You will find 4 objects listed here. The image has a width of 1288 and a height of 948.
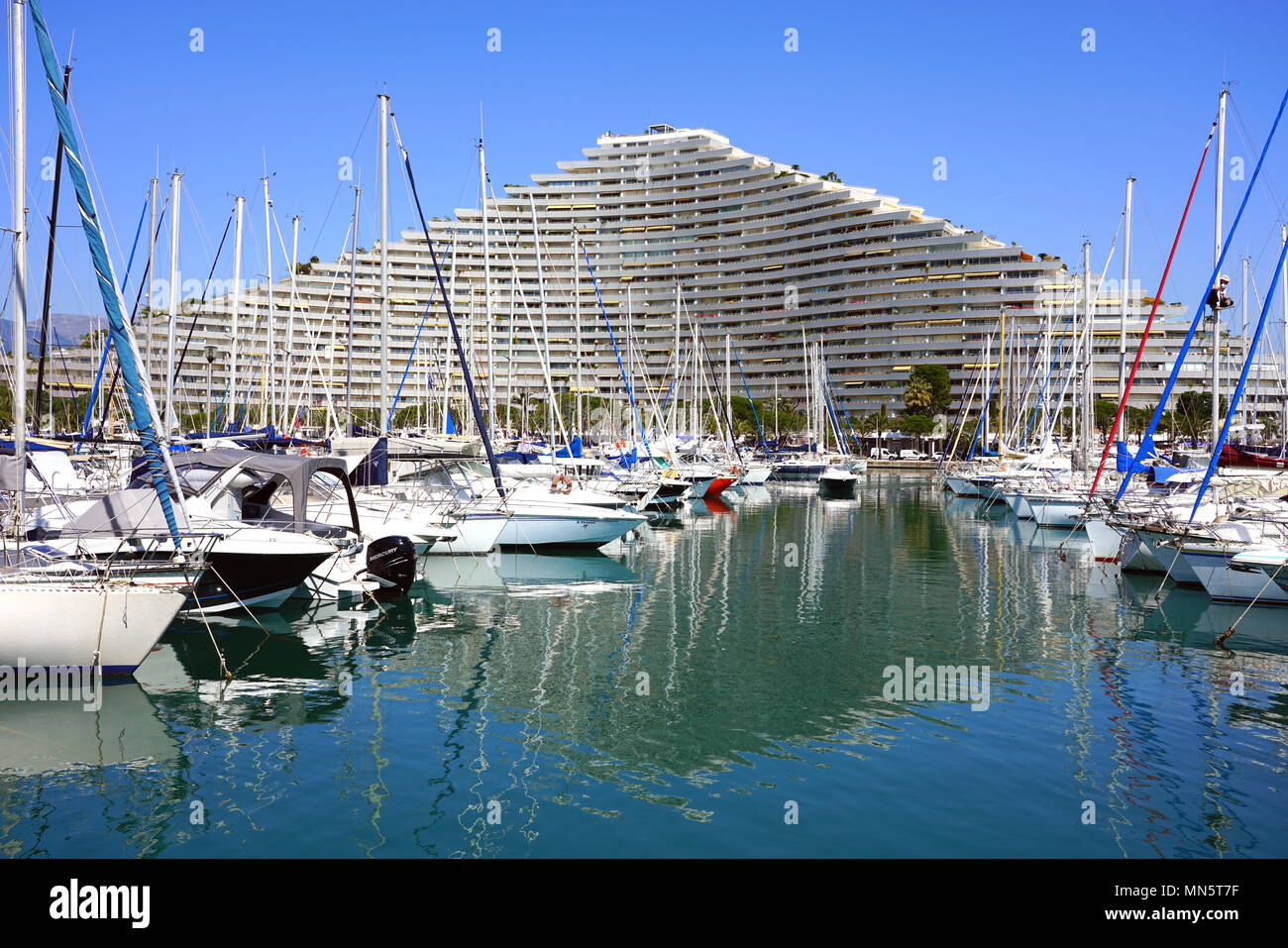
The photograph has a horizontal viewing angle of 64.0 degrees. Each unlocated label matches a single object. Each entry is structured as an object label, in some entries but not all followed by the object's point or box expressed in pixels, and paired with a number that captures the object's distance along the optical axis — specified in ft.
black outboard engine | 74.18
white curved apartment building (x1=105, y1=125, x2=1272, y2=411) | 488.02
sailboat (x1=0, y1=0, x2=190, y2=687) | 45.29
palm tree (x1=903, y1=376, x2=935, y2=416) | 417.90
